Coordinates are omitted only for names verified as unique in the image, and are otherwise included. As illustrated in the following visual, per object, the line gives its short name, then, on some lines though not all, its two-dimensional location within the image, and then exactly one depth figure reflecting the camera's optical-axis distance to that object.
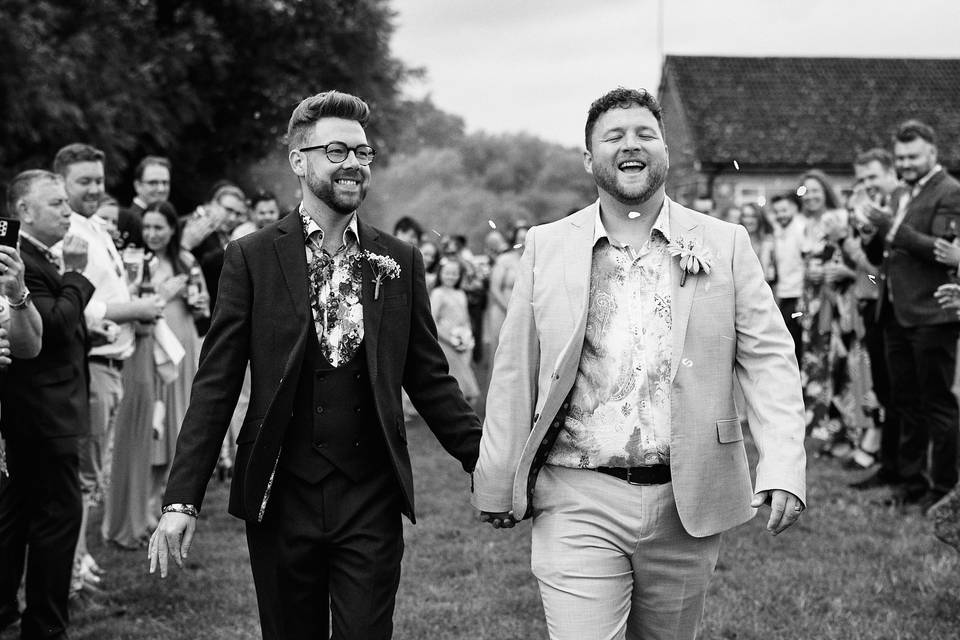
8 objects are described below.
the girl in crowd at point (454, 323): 13.43
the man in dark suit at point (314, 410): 3.74
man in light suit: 3.66
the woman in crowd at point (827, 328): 10.34
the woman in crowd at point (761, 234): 11.77
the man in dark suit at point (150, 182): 8.40
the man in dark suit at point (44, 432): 5.26
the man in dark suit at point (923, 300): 8.03
